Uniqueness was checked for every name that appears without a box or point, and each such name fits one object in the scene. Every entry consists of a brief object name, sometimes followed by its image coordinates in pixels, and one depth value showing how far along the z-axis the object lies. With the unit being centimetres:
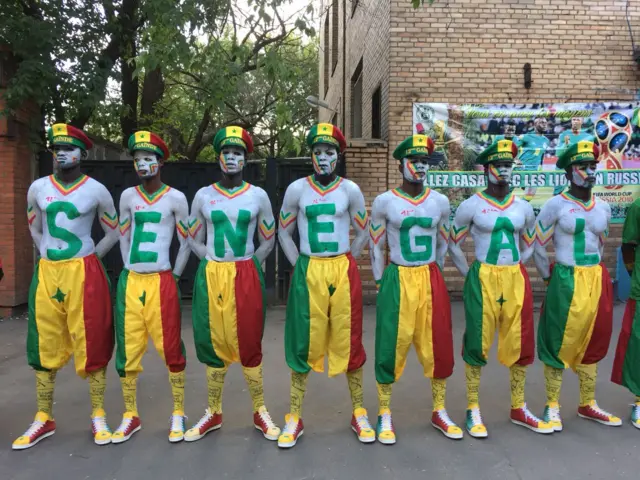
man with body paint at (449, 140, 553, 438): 389
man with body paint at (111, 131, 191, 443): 381
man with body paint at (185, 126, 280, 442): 377
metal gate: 816
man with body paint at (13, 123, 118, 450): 377
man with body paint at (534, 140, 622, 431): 396
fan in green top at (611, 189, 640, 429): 409
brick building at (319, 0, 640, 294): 800
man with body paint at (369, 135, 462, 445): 381
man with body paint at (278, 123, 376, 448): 376
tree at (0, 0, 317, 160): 586
